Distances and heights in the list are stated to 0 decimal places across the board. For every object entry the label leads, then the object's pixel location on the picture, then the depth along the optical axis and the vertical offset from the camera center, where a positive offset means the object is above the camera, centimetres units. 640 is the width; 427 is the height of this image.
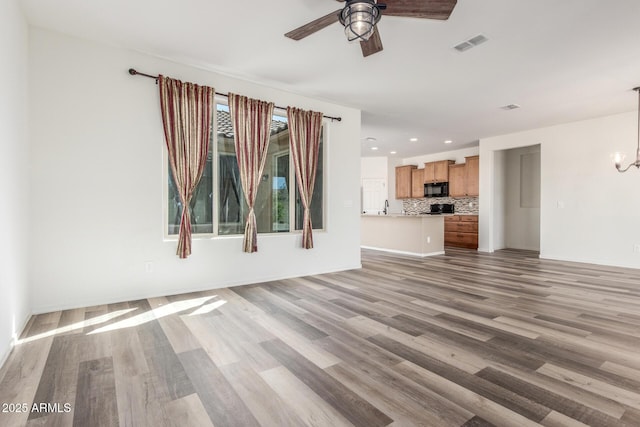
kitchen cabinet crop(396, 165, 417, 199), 1045 +75
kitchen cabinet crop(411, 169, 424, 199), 1016 +66
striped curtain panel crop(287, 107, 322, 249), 489 +80
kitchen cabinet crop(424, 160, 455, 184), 945 +97
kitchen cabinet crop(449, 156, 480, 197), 868 +70
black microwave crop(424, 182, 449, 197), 952 +43
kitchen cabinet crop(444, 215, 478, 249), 847 -74
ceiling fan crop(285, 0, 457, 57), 230 +143
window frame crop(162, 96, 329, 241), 390 +20
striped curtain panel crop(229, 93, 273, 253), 434 +81
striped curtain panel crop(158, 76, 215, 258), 381 +86
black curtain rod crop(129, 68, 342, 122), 362 +149
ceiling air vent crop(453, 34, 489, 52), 336 +171
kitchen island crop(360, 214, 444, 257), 734 -72
